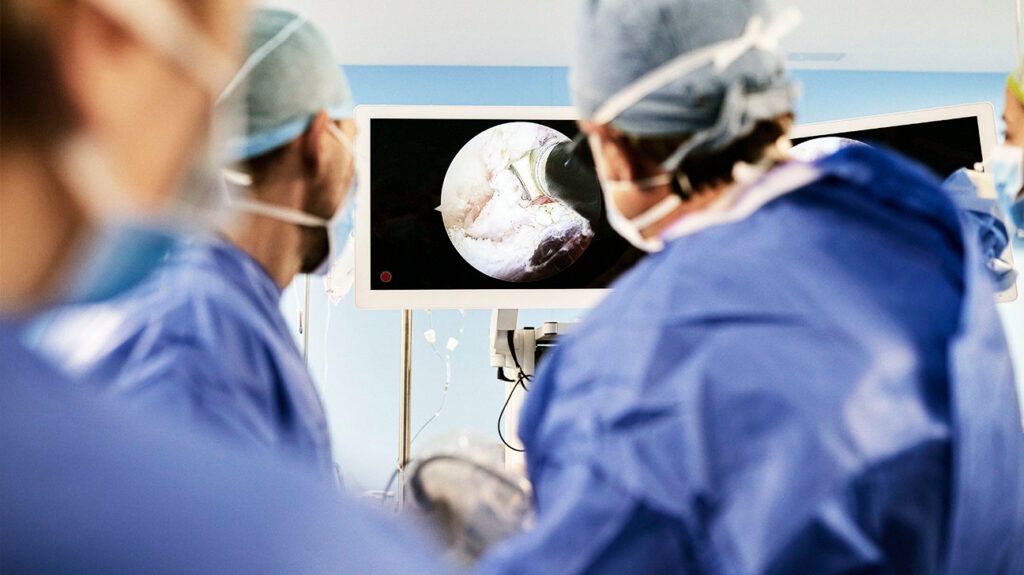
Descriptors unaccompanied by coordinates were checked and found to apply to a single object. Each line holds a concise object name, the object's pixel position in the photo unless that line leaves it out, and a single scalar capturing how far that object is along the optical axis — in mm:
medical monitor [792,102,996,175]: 1896
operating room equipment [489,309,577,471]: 2025
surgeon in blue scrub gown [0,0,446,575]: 237
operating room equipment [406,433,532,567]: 766
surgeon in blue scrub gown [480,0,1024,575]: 718
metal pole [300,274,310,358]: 1619
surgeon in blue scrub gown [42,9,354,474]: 751
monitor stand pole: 1998
